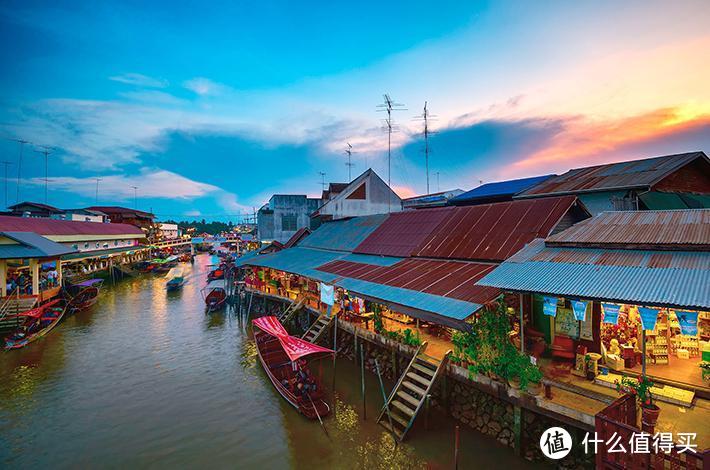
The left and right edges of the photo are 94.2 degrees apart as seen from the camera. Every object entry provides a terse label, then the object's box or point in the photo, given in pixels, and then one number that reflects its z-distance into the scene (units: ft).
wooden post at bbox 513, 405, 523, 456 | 34.86
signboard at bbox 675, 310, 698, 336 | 29.09
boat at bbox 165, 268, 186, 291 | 142.41
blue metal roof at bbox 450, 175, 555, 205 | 83.97
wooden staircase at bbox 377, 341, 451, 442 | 40.24
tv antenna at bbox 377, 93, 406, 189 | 107.59
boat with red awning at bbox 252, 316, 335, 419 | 46.85
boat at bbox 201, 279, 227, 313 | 107.86
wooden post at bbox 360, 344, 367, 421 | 45.44
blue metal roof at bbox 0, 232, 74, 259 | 84.25
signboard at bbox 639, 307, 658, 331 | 29.53
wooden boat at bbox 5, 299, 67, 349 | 74.28
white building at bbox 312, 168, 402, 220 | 133.90
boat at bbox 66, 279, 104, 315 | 106.11
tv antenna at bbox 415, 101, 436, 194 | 108.17
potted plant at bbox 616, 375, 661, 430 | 27.76
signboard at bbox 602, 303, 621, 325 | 32.63
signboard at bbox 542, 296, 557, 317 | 35.64
